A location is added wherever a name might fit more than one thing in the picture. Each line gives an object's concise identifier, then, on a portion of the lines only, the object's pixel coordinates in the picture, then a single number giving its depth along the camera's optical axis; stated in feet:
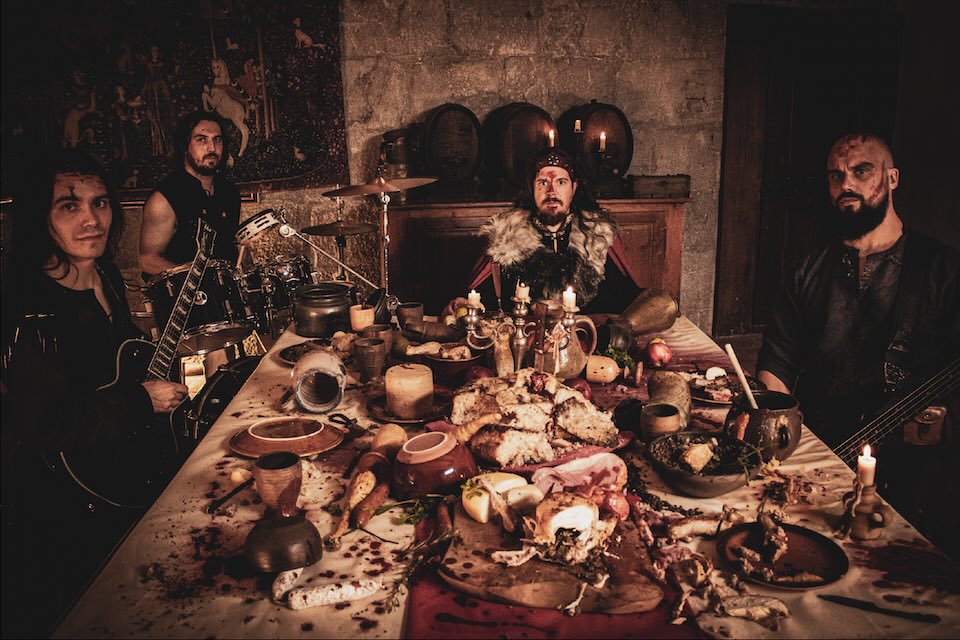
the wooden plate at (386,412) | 7.52
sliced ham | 5.69
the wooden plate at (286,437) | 6.75
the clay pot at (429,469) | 5.78
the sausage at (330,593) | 4.57
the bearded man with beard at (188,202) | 14.47
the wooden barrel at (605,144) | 19.08
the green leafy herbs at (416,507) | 5.63
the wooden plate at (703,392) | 7.85
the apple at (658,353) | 9.07
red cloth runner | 4.27
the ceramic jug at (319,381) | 7.81
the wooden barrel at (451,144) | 18.31
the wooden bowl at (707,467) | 5.68
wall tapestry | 18.02
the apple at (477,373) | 8.09
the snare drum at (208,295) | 12.39
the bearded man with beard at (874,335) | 8.13
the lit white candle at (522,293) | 7.91
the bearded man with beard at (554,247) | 13.33
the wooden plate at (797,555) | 4.68
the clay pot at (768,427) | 6.14
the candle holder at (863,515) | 5.22
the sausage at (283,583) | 4.66
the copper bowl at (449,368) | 8.45
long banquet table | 4.35
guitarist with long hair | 6.26
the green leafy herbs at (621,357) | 8.80
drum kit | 11.43
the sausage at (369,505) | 5.57
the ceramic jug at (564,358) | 8.09
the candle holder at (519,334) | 7.92
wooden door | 20.68
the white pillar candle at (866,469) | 5.29
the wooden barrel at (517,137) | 18.65
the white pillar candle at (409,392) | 7.47
